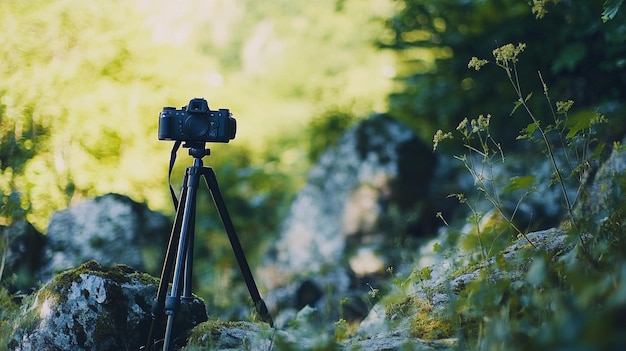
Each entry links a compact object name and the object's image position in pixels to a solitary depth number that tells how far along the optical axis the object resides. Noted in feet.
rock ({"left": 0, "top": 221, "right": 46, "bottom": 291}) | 14.39
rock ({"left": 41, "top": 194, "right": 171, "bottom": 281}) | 17.15
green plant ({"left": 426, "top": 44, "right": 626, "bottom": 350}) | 3.99
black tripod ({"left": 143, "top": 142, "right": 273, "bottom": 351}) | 9.06
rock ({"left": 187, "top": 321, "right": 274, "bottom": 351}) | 8.69
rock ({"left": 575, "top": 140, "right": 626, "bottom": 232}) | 7.68
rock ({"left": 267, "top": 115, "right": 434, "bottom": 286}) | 23.18
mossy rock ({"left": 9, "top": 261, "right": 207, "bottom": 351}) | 9.08
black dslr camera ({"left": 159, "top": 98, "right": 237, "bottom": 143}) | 9.63
